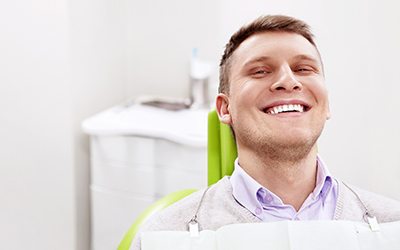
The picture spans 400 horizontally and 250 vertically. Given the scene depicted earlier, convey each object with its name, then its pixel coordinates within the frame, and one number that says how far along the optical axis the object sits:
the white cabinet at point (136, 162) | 1.91
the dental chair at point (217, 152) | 1.40
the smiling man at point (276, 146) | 1.13
